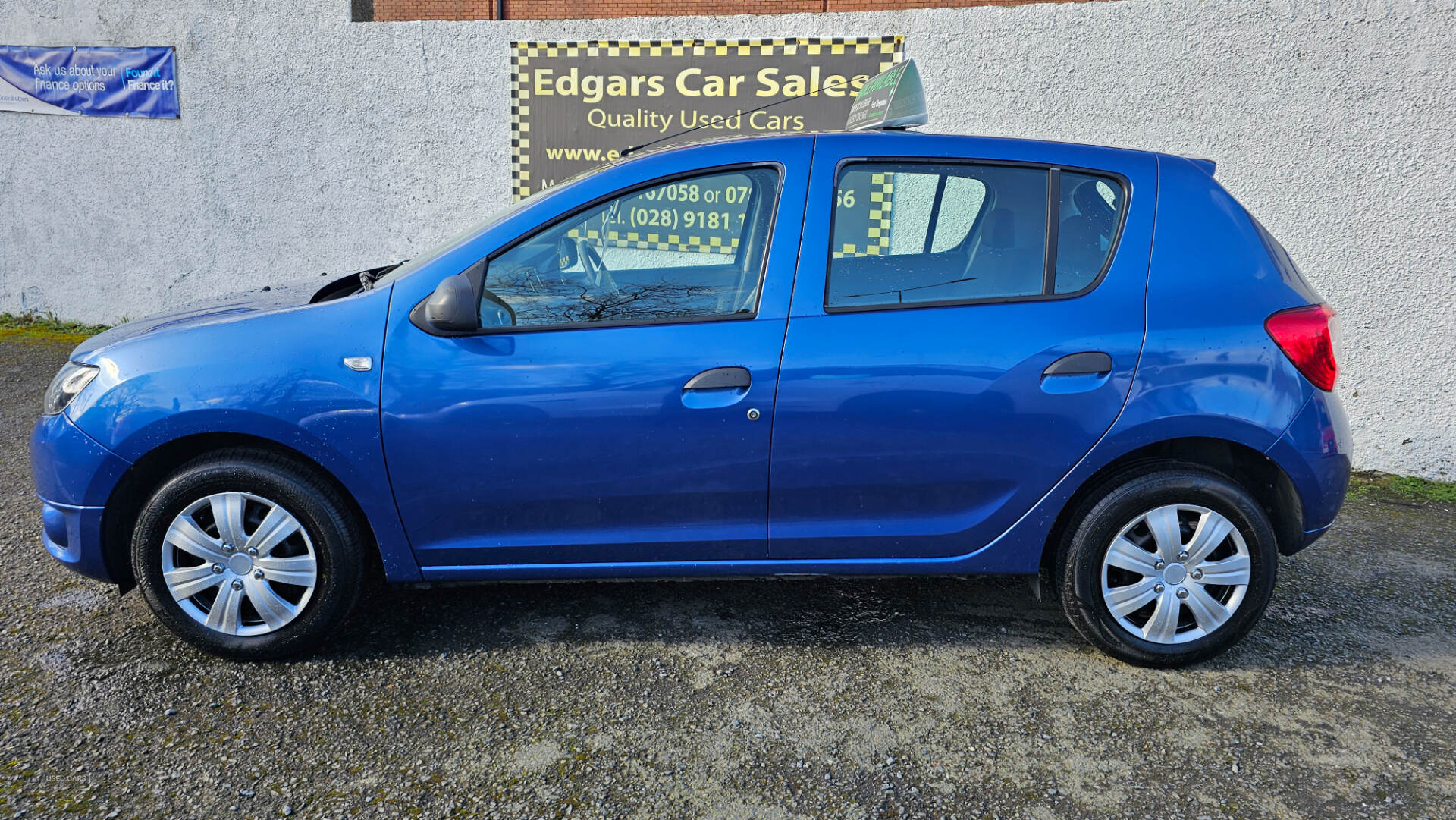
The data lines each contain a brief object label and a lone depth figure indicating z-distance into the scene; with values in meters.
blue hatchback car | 2.86
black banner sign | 6.11
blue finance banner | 7.38
